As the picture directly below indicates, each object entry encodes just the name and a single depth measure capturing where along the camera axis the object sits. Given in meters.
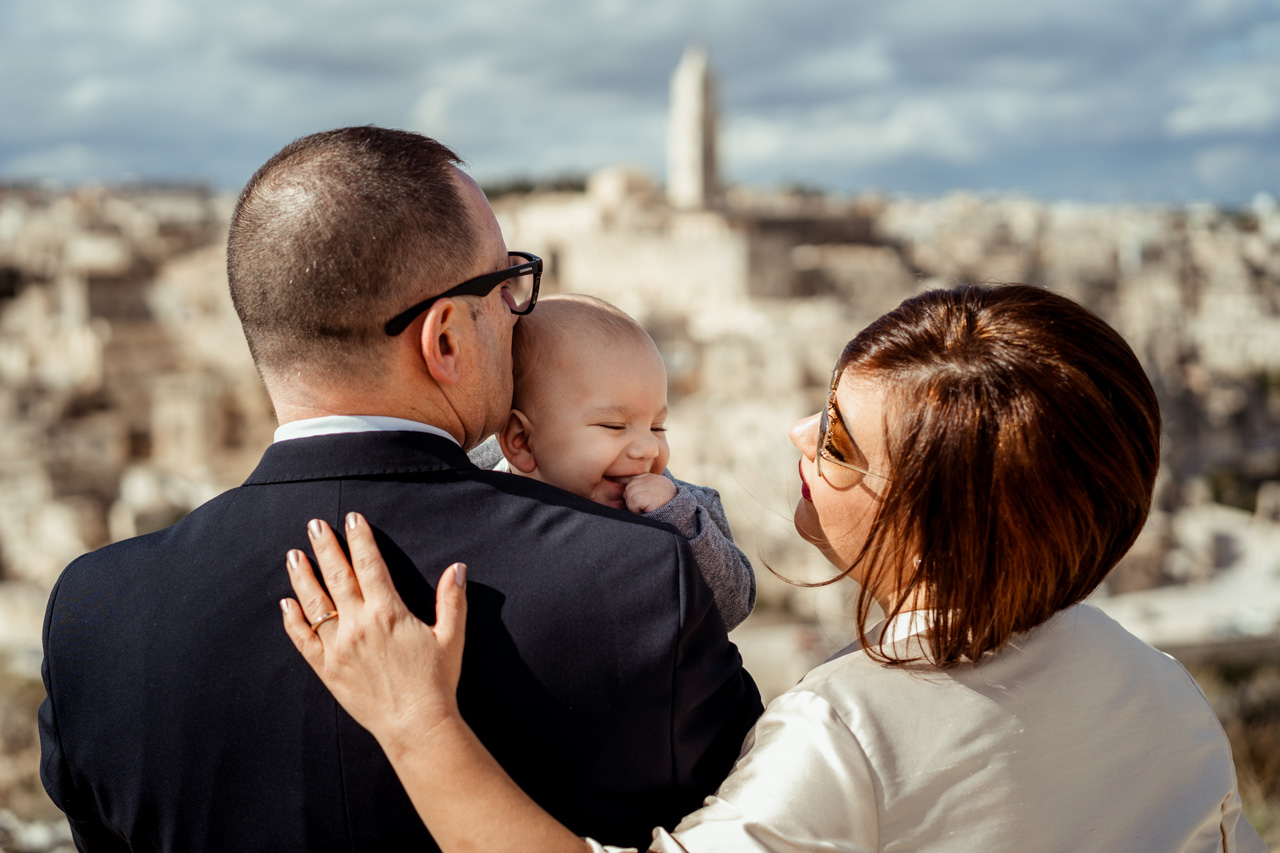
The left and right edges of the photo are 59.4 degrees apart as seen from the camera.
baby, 1.95
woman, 1.43
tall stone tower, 50.84
